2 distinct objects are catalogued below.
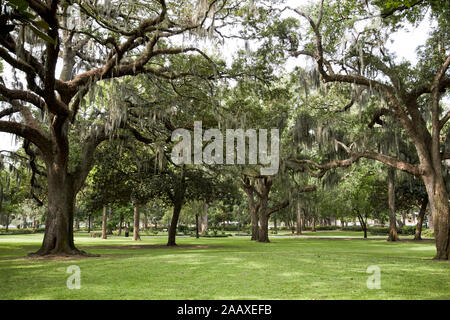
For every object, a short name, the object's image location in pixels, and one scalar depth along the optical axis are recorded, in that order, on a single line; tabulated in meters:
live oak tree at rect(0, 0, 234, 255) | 10.28
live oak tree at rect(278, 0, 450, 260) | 12.24
